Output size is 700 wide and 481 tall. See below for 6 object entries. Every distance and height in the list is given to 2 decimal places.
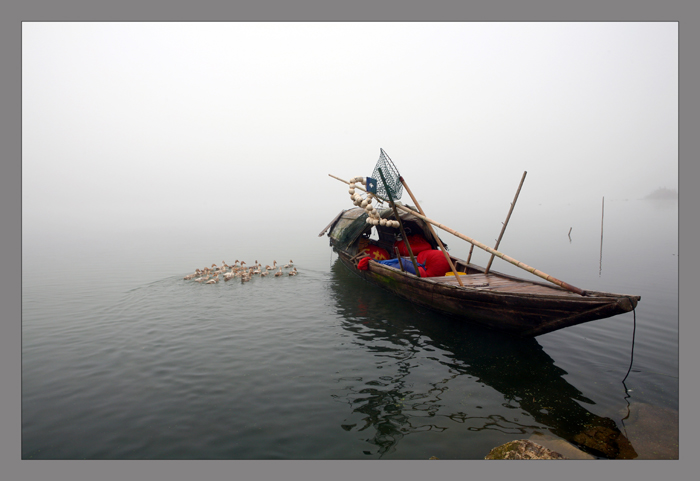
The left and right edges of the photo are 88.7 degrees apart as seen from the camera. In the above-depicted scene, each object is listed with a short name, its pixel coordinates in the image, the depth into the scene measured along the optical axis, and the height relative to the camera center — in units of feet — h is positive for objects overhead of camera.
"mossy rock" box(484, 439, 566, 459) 16.11 -9.58
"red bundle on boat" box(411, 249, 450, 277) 42.27 -2.82
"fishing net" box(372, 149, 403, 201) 41.57 +7.37
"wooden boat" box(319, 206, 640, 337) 24.03 -4.58
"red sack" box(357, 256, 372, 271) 51.86 -3.35
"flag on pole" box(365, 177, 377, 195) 44.88 +6.96
